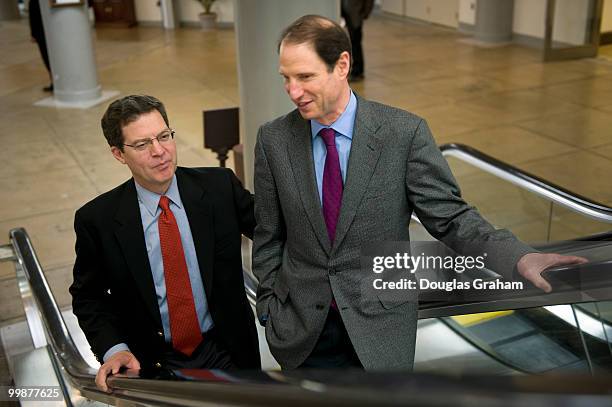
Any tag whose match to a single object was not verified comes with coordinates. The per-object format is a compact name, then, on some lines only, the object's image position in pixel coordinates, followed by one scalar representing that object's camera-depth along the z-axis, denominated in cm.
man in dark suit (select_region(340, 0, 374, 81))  1131
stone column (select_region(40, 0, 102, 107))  1039
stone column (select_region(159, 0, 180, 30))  1773
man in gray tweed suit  198
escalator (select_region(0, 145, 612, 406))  69
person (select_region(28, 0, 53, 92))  1106
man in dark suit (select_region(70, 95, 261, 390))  229
